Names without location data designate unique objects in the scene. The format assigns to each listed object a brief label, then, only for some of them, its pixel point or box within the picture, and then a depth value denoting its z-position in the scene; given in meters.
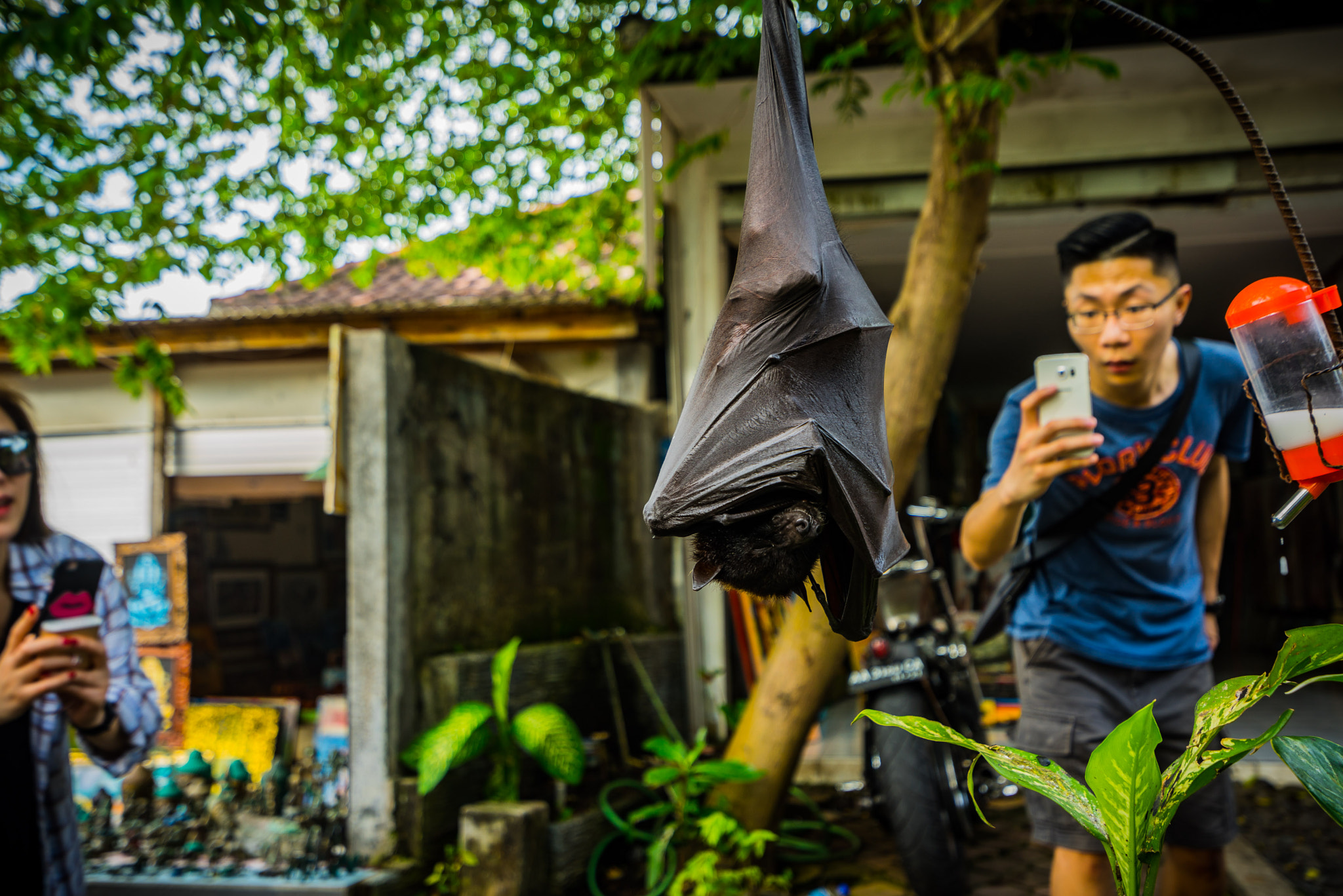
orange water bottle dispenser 1.08
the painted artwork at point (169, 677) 6.13
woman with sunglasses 2.50
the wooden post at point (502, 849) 3.33
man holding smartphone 2.12
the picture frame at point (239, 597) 8.93
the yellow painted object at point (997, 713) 4.25
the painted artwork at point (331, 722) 5.45
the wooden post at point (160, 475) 7.39
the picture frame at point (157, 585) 6.34
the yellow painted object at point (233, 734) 5.74
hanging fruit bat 0.98
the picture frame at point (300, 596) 9.51
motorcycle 3.18
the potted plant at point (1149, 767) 1.01
